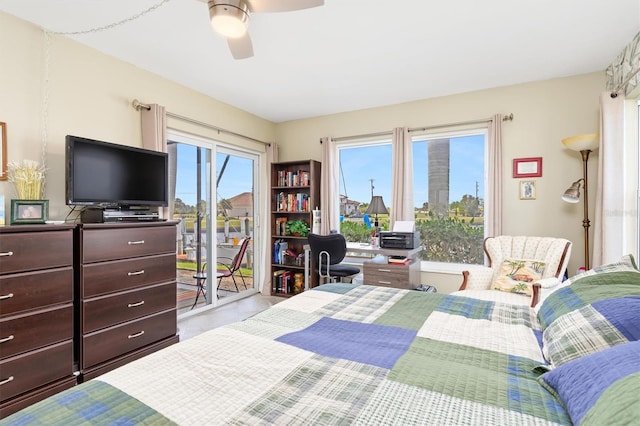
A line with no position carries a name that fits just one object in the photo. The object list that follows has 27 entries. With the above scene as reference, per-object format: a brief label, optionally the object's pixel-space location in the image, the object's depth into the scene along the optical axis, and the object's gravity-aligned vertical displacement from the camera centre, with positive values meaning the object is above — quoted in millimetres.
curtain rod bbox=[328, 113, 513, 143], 3666 +1072
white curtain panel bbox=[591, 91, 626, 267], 2920 +291
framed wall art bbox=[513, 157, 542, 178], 3561 +510
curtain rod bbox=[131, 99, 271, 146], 3174 +1057
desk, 3605 -452
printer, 3658 -307
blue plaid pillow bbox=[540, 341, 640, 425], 681 -425
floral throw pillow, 2752 -549
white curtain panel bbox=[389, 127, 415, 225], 4137 +469
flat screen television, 2414 +311
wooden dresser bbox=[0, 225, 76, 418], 1923 -639
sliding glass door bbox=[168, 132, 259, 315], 3859 -80
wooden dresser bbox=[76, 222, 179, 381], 2295 -633
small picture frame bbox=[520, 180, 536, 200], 3586 +261
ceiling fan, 1702 +1080
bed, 848 -537
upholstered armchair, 2611 -522
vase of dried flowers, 2256 +236
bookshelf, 4797 -22
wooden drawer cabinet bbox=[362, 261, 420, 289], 3568 -699
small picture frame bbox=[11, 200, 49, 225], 2100 +6
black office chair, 3846 -508
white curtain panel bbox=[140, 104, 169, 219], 3189 +846
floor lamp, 3074 +347
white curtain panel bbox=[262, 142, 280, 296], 4902 -225
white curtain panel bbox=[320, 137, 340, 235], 4641 +340
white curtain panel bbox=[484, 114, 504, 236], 3641 +423
